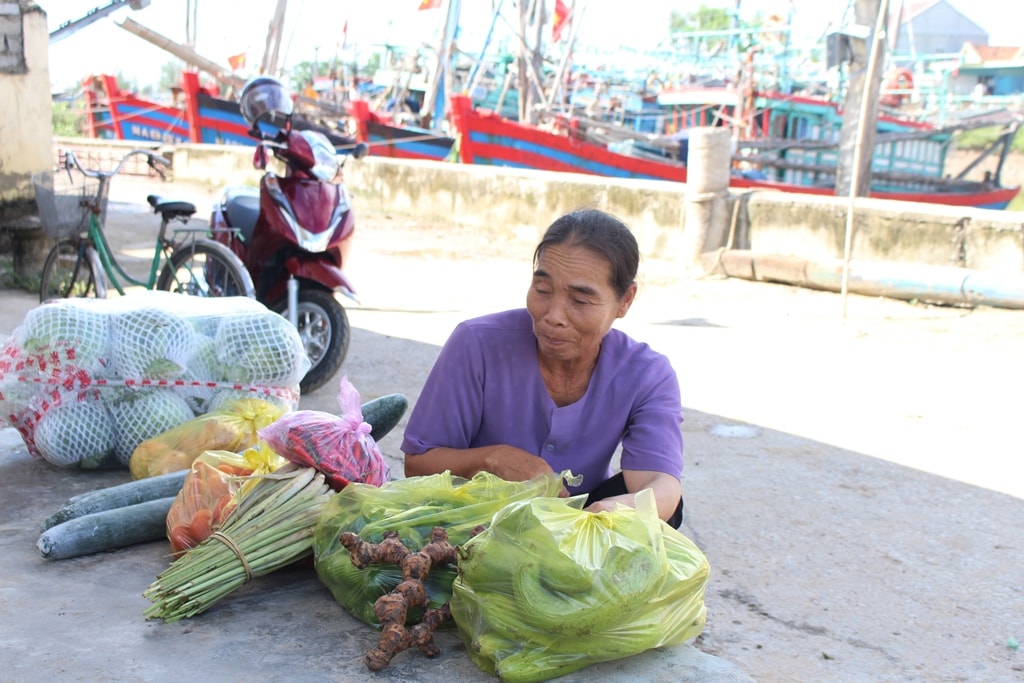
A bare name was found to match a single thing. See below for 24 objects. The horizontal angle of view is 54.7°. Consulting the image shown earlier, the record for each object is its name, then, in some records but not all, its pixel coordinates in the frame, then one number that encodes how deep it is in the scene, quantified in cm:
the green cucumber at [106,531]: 270
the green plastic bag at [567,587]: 193
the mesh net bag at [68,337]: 346
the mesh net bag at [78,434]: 343
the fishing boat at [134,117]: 2817
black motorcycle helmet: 541
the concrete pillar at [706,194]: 907
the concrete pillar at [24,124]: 670
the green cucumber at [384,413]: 359
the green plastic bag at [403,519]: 227
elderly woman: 245
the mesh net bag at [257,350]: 372
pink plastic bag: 260
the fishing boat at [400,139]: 2027
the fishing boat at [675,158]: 1867
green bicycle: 509
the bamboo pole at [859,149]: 768
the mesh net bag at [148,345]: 355
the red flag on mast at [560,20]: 2408
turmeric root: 209
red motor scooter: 506
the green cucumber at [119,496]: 285
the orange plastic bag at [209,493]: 265
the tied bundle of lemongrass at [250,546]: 235
